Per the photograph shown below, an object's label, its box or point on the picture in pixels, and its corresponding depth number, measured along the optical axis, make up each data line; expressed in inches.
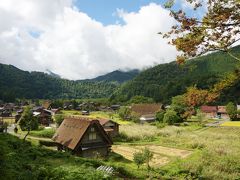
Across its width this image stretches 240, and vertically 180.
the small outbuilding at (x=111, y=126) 1360.3
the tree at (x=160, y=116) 2062.4
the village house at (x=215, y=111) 2787.1
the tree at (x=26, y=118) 1269.4
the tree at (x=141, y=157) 713.5
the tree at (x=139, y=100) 3866.9
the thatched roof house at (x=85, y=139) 852.7
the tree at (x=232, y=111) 2331.1
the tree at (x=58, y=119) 1609.9
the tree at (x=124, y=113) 2196.1
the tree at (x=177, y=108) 1952.6
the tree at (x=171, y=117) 1882.4
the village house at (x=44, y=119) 1902.4
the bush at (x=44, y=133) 1287.9
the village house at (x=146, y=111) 2264.3
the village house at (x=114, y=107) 3635.2
